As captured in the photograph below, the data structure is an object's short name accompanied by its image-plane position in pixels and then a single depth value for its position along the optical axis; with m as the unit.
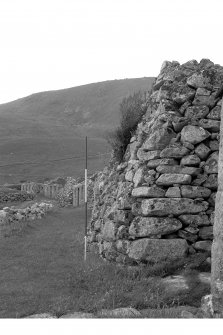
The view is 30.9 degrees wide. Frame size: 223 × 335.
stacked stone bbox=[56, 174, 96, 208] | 25.08
